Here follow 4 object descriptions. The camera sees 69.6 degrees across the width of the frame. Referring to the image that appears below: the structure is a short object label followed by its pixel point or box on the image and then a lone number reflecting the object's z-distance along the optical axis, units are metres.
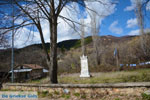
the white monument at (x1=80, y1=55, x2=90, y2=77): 12.43
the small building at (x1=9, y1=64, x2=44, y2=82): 24.31
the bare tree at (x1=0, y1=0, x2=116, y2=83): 5.15
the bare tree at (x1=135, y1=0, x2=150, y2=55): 17.20
